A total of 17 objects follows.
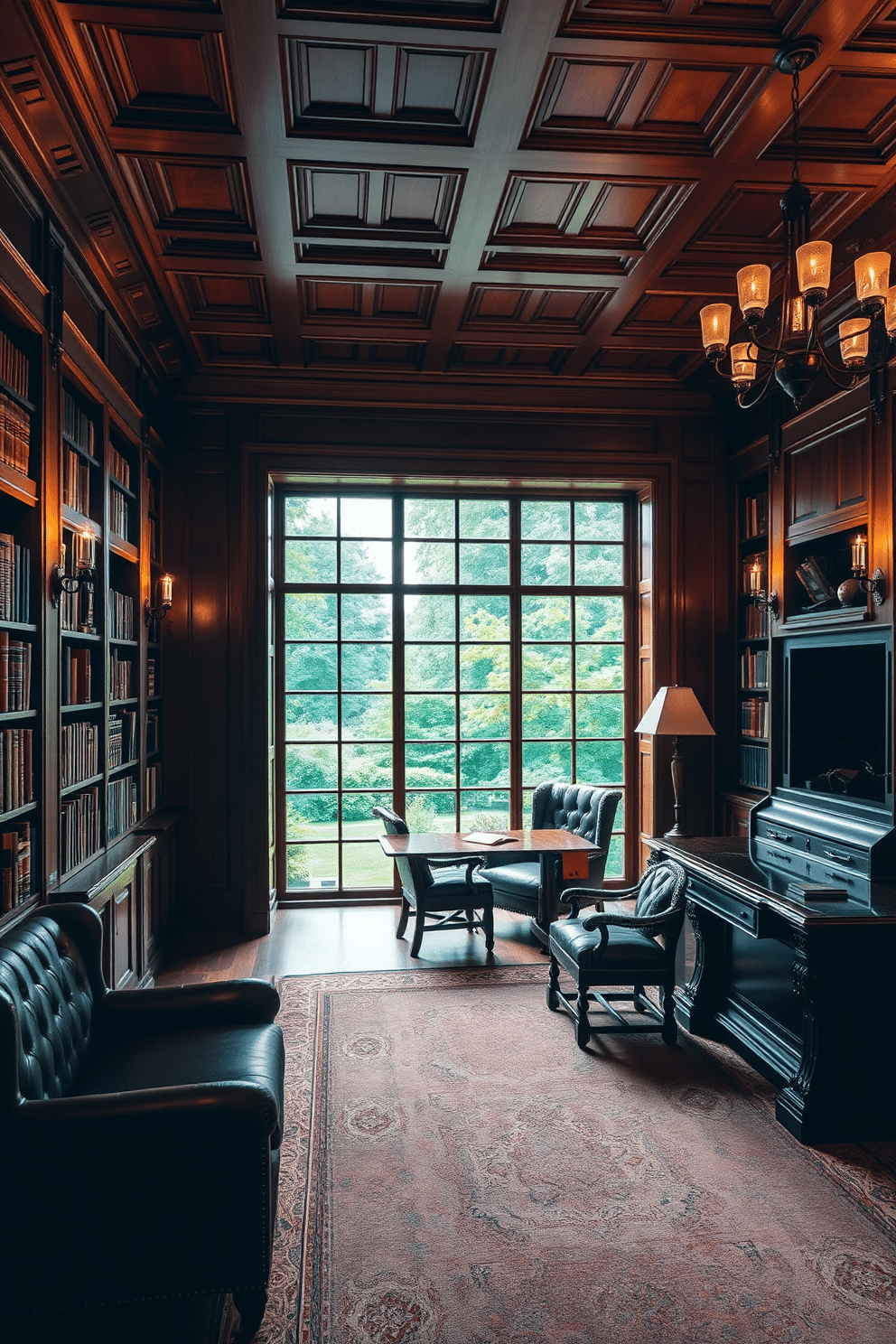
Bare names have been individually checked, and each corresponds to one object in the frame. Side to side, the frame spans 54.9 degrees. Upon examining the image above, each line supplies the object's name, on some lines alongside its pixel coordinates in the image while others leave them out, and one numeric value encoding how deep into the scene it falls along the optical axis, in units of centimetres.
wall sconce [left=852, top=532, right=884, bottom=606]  426
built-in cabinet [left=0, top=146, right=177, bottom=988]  312
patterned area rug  223
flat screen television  472
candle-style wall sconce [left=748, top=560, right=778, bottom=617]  535
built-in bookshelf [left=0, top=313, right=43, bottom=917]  300
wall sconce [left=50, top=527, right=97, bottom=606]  341
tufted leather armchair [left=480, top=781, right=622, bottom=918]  546
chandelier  274
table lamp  498
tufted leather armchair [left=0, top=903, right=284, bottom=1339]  204
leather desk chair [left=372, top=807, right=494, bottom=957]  520
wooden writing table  514
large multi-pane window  659
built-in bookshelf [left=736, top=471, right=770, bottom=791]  591
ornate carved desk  308
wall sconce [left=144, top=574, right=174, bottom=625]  543
